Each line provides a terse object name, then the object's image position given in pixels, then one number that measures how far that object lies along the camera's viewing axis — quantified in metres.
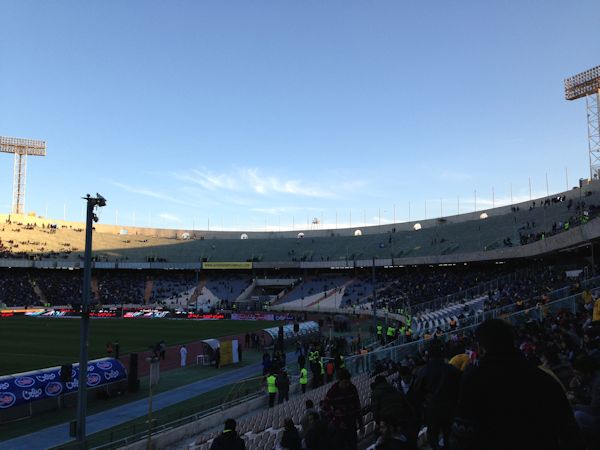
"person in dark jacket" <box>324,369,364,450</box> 7.60
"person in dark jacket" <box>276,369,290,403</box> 18.00
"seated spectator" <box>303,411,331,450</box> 6.85
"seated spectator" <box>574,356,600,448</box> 3.97
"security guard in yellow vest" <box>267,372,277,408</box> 17.73
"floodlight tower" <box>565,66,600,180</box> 61.81
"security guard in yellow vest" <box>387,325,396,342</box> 29.67
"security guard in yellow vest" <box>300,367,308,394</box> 19.04
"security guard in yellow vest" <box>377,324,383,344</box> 31.45
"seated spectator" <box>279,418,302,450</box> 7.77
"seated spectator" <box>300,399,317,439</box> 7.75
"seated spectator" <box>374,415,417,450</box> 5.00
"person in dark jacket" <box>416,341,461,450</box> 5.80
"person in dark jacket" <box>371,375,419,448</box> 5.56
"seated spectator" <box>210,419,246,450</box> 6.98
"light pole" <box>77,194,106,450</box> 11.95
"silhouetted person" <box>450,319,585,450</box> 2.78
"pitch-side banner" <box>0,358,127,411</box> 17.71
